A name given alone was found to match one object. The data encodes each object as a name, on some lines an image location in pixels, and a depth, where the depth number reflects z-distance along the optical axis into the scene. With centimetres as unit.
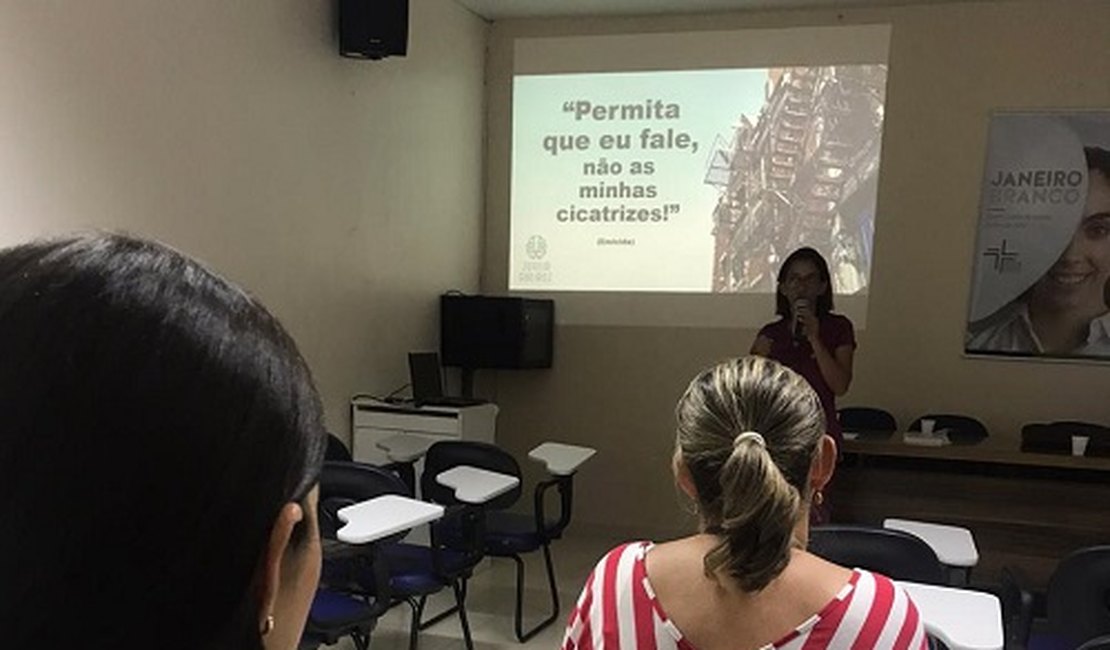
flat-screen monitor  454
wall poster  411
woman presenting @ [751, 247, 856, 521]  313
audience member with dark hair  38
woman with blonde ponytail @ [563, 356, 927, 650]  107
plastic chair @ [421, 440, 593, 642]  316
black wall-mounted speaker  350
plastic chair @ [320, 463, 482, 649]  256
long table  343
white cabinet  387
